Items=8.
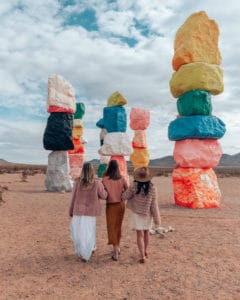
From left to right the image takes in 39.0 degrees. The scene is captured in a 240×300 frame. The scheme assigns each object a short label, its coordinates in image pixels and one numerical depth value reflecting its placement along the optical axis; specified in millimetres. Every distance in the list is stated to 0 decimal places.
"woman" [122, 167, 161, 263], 5051
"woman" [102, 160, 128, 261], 5258
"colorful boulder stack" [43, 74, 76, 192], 14219
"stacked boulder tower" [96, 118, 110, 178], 20284
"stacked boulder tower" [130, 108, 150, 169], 21375
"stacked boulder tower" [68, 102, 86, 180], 20516
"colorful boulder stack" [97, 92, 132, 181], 14633
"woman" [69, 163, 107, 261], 5133
